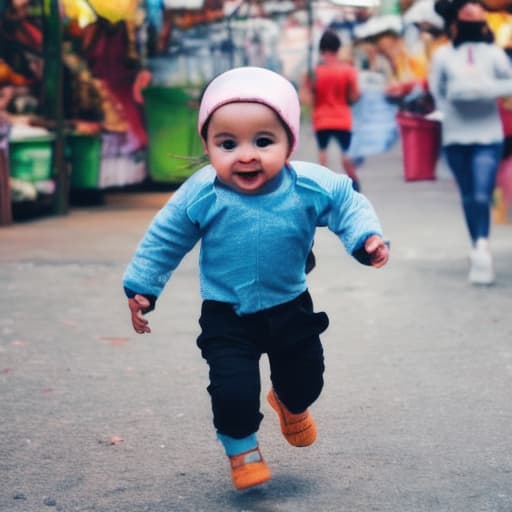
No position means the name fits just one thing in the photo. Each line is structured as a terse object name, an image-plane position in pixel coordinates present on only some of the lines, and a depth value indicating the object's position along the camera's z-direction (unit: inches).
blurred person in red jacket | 468.8
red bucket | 337.7
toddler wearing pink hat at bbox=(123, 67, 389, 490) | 147.9
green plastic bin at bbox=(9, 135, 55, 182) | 455.2
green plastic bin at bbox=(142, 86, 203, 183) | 541.6
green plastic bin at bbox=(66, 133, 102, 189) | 500.4
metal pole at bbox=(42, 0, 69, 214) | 474.0
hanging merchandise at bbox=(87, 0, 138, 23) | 499.5
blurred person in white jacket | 315.6
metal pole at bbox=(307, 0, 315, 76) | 791.9
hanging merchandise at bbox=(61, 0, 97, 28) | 484.4
